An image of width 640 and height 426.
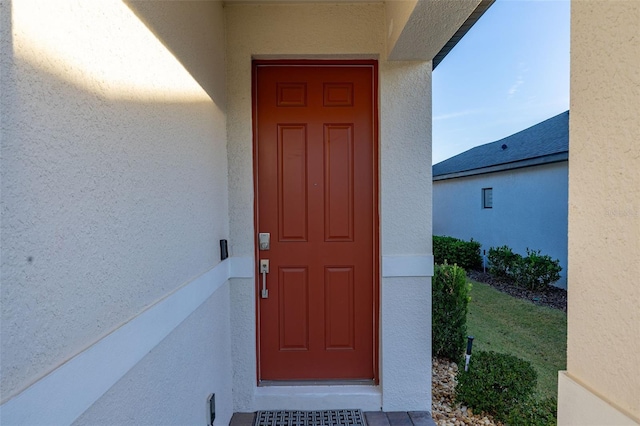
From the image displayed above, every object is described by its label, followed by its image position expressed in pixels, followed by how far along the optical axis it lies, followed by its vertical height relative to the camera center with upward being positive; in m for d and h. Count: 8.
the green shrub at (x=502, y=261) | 7.01 -1.28
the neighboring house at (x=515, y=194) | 6.72 +0.27
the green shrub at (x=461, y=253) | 8.46 -1.29
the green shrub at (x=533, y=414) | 2.05 -1.40
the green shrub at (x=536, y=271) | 6.10 -1.31
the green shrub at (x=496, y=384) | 2.36 -1.36
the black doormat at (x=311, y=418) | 2.28 -1.55
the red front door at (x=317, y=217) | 2.53 -0.09
